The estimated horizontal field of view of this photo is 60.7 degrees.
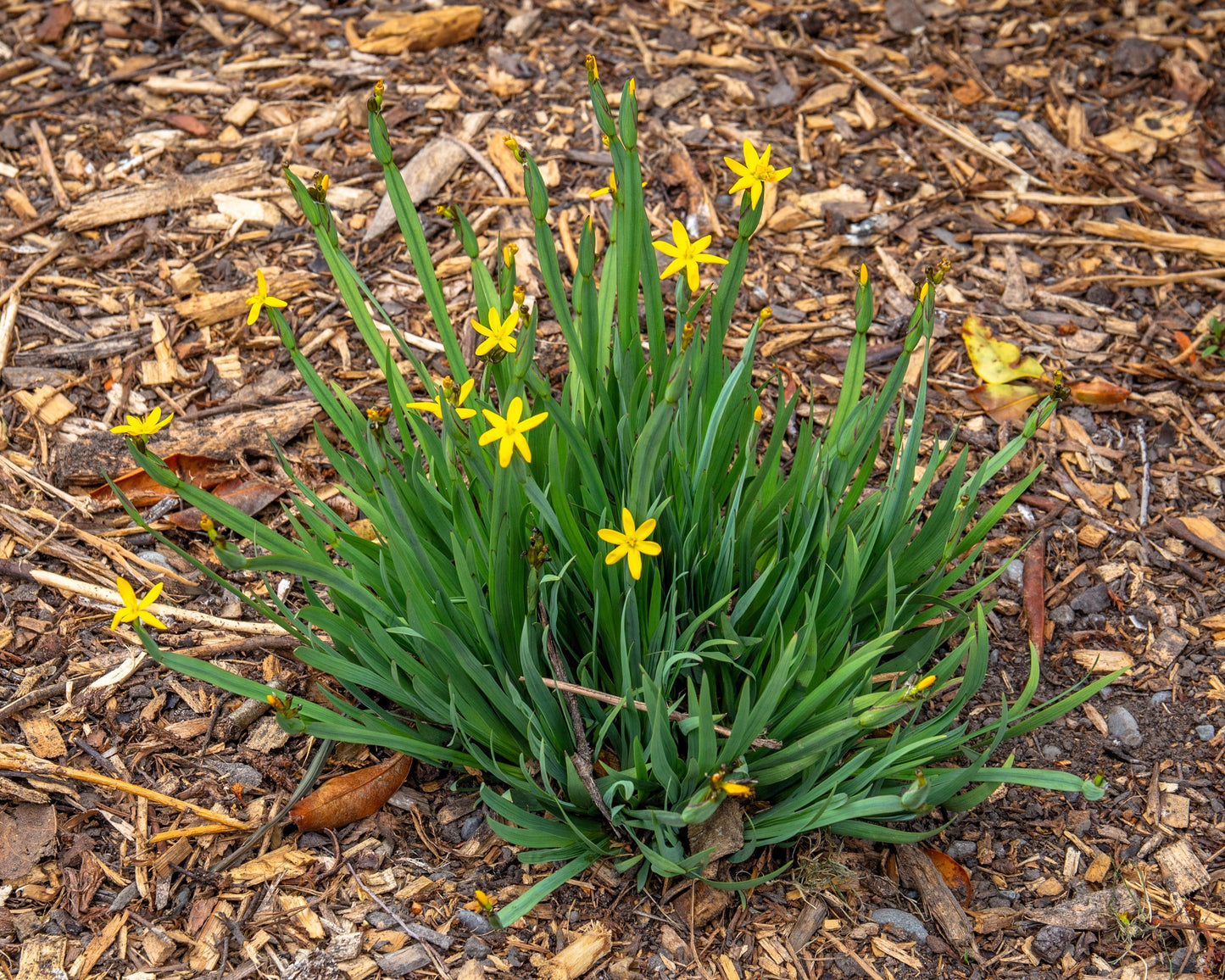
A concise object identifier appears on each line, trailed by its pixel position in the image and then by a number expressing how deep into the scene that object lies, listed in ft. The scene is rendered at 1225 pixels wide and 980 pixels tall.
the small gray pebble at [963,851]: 6.85
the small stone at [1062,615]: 8.26
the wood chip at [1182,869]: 6.65
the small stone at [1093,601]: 8.31
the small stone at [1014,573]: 8.47
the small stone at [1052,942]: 6.30
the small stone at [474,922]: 6.21
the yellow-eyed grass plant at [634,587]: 5.71
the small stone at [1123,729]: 7.50
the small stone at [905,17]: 13.41
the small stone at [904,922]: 6.36
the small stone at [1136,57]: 12.97
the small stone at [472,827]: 6.75
